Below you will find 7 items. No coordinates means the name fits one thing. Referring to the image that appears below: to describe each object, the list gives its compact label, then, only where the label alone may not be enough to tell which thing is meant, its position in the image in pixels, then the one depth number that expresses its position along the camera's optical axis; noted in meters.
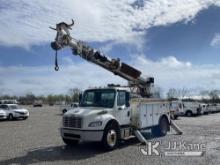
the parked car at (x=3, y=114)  17.37
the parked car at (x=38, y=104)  54.84
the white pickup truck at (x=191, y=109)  23.57
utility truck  6.85
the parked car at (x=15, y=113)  18.13
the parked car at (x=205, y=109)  24.92
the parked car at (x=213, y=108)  27.90
